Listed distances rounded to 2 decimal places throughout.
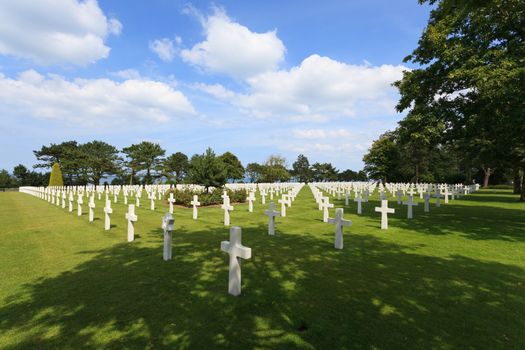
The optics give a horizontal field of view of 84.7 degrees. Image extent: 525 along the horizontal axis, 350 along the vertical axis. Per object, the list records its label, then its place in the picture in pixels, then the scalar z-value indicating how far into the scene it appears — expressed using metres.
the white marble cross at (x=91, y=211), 12.04
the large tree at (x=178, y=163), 74.93
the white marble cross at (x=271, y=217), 8.94
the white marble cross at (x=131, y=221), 8.14
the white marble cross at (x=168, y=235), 6.29
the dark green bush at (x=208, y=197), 19.19
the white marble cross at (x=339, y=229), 7.36
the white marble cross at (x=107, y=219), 10.06
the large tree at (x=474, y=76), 9.21
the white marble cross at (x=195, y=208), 13.00
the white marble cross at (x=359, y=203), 14.20
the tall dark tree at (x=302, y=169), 116.38
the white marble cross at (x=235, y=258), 4.49
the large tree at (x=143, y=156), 60.22
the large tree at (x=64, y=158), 59.71
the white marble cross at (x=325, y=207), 11.61
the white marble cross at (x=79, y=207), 13.82
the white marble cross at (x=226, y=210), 11.12
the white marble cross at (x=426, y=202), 14.75
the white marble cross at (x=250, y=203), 15.82
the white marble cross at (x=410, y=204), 12.67
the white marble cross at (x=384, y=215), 9.97
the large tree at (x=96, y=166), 58.44
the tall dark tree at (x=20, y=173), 69.69
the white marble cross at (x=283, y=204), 13.49
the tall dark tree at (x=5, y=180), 65.91
